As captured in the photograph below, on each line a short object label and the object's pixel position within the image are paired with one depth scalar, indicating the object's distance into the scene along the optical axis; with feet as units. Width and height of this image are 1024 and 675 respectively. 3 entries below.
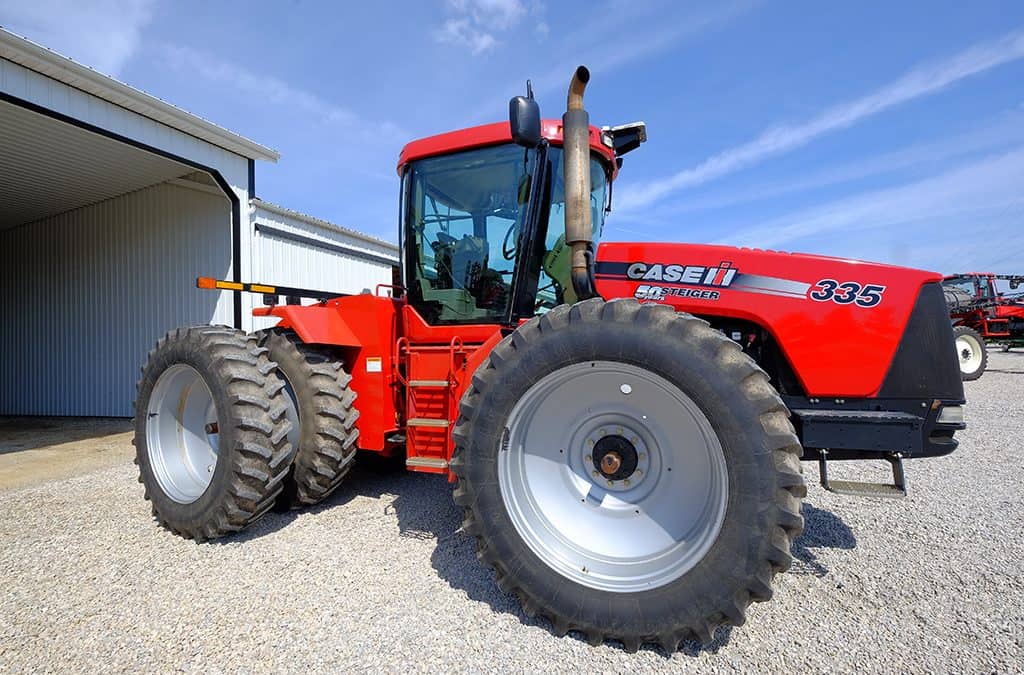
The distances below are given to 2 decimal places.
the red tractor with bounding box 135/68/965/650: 6.10
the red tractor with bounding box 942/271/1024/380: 46.78
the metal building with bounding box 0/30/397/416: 21.08
